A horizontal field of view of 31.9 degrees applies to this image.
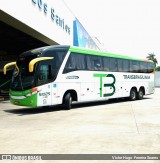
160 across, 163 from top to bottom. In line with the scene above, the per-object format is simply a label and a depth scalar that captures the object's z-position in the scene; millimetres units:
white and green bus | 12273
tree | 107688
